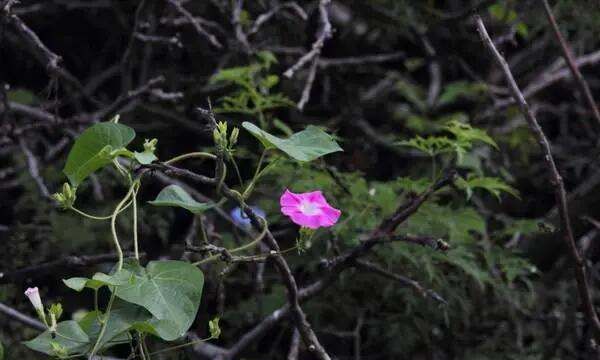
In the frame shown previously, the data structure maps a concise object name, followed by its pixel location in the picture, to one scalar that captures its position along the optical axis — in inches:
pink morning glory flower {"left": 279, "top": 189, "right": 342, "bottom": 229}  91.6
